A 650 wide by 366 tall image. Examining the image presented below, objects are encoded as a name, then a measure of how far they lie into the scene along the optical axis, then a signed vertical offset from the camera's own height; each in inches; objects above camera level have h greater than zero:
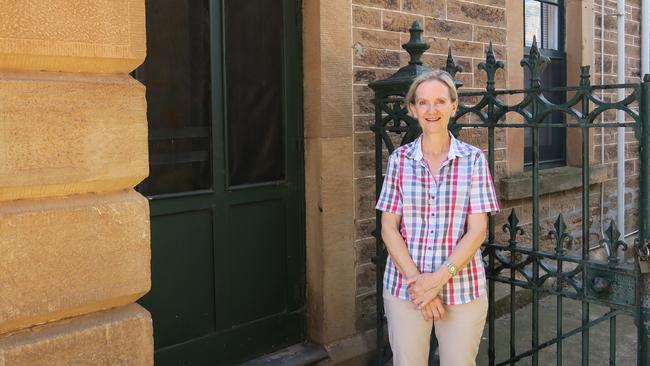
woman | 116.2 -15.4
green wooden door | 148.4 -7.5
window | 272.4 +34.4
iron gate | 121.8 -16.4
